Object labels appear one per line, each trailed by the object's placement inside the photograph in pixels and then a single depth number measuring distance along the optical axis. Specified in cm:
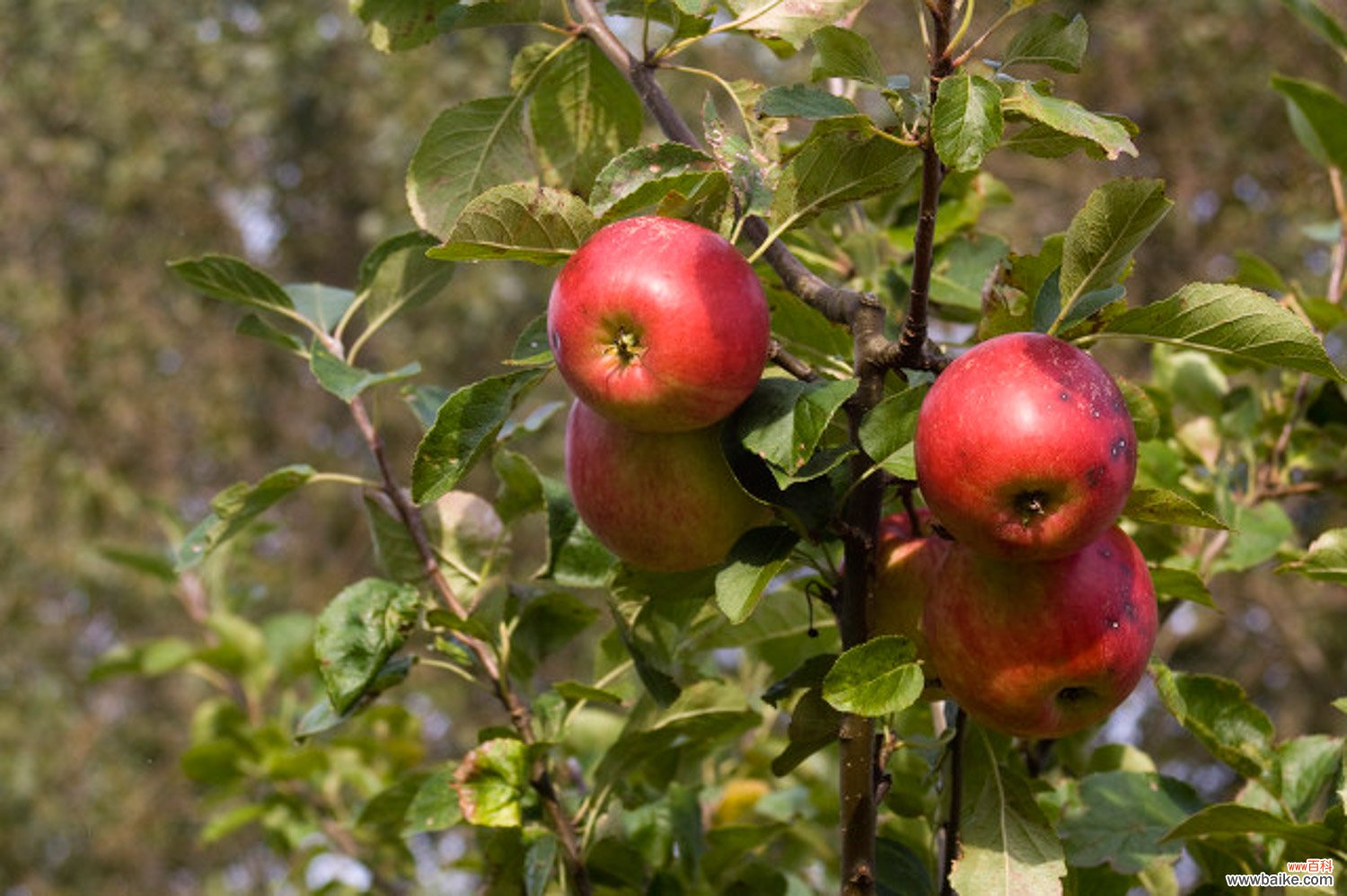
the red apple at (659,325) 126
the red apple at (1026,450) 123
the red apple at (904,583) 132
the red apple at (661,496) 130
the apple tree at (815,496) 127
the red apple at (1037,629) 128
